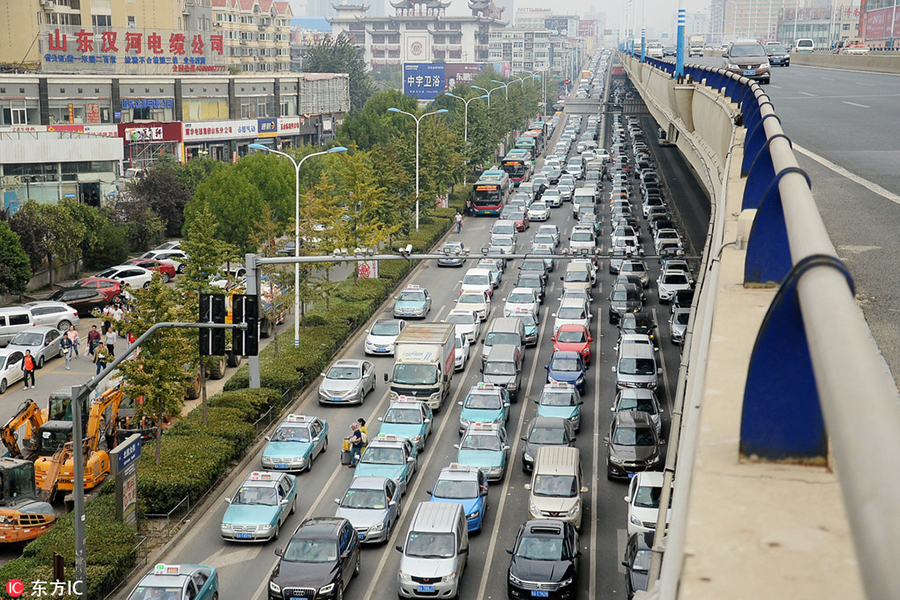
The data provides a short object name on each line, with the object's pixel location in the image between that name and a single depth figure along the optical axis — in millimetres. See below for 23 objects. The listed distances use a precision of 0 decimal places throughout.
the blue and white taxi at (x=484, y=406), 27625
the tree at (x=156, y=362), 24297
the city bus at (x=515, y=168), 80250
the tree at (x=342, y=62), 131375
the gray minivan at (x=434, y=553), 18578
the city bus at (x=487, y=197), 65000
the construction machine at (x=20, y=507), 20844
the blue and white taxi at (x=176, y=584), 16781
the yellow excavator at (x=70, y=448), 23188
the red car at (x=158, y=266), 46688
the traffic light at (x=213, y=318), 20984
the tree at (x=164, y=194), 55688
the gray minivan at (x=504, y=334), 33625
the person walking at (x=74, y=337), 34031
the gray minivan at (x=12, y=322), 35906
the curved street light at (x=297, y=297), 34844
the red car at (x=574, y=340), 34094
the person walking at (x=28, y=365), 31250
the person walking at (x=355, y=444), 25766
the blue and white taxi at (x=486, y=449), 24688
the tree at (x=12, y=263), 39688
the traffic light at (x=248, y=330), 21234
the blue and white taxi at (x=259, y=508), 21188
